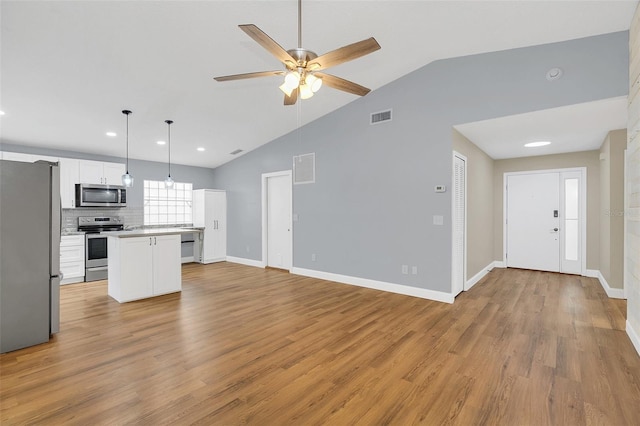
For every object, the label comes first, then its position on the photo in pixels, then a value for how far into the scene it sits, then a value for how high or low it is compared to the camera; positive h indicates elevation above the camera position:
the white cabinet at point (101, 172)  5.75 +0.83
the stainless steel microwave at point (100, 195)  5.64 +0.34
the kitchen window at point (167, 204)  7.15 +0.22
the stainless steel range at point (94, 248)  5.48 -0.71
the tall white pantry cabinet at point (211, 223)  7.30 -0.29
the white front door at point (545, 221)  5.73 -0.20
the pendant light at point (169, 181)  5.04 +0.55
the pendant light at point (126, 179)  4.44 +0.51
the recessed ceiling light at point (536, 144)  4.88 +1.18
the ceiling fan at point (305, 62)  2.06 +1.17
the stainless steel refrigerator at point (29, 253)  2.74 -0.41
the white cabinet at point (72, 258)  5.25 -0.86
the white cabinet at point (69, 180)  5.50 +0.62
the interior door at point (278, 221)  6.34 -0.21
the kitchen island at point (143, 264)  4.11 -0.79
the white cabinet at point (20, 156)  5.00 +1.01
